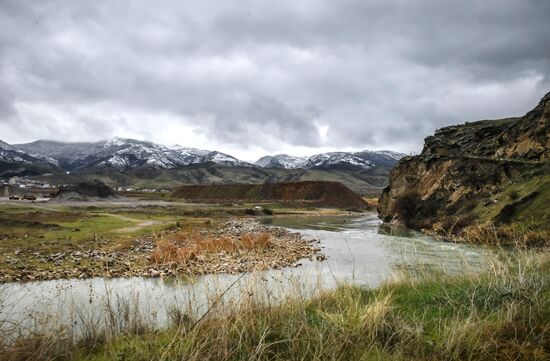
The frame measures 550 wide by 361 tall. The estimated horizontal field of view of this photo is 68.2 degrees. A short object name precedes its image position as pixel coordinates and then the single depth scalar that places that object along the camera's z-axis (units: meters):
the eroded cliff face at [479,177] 32.16
